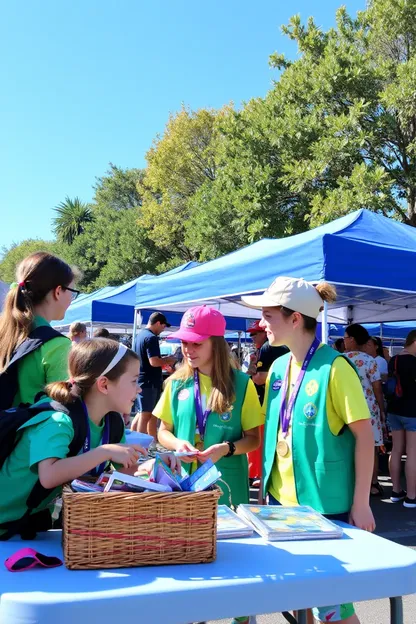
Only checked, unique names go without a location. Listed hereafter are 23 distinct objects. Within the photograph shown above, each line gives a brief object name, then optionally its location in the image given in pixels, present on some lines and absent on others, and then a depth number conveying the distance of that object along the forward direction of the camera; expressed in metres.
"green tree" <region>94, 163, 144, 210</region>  43.25
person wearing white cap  2.06
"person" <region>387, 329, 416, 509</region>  5.69
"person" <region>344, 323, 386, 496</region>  6.03
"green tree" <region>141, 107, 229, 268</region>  28.12
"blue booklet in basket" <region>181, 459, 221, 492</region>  1.49
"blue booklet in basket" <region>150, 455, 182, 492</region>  1.52
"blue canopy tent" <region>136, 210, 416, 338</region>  4.82
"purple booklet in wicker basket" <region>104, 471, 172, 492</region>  1.45
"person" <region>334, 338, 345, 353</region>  8.95
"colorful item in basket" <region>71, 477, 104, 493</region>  1.47
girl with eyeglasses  2.15
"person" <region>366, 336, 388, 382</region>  6.93
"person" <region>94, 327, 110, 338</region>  7.24
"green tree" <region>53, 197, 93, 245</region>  48.25
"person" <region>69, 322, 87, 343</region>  7.78
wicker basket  1.38
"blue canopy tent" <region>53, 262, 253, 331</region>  10.80
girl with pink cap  2.53
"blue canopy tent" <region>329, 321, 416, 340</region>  14.05
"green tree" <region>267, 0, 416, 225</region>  14.08
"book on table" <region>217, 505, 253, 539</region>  1.70
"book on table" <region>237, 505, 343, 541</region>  1.68
